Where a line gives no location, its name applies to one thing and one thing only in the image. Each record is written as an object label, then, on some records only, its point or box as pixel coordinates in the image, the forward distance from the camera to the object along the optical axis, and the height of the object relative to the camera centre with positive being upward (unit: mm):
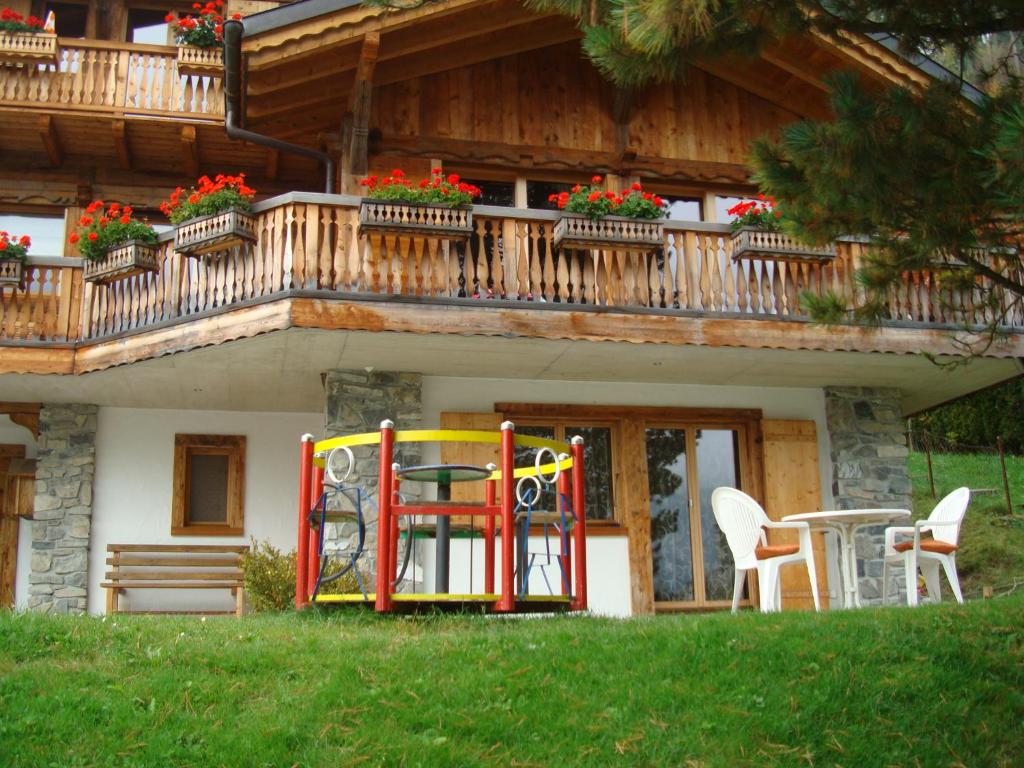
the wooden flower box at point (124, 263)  10422 +2727
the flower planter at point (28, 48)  12219 +5470
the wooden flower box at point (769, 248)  10688 +2811
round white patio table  8539 +193
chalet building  10180 +2150
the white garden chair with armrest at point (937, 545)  8961 +15
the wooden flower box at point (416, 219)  9875 +2915
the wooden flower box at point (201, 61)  12555 +5443
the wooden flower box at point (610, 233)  10273 +2868
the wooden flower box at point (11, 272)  10820 +2749
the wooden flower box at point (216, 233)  9898 +2843
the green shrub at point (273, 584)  9430 -206
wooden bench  11477 -65
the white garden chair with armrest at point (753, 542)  8789 +64
